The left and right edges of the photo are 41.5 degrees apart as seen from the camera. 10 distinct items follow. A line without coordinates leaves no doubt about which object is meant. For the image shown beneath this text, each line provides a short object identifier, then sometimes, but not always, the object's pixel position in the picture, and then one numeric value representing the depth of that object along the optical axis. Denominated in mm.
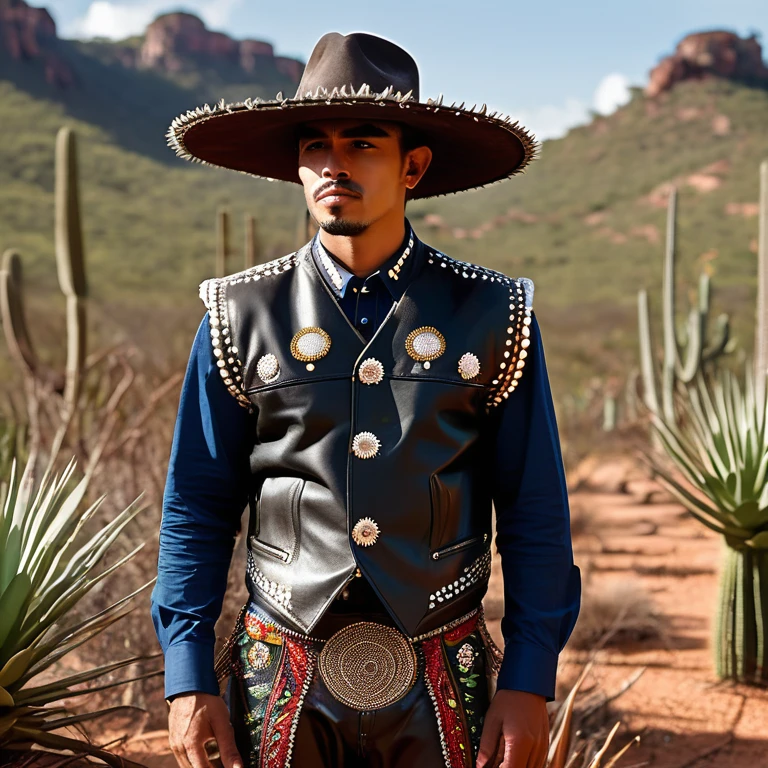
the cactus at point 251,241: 8527
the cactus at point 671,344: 10930
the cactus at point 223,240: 9086
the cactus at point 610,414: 17422
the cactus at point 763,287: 7102
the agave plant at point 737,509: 5504
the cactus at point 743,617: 5668
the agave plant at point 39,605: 2947
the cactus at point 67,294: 7746
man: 2156
